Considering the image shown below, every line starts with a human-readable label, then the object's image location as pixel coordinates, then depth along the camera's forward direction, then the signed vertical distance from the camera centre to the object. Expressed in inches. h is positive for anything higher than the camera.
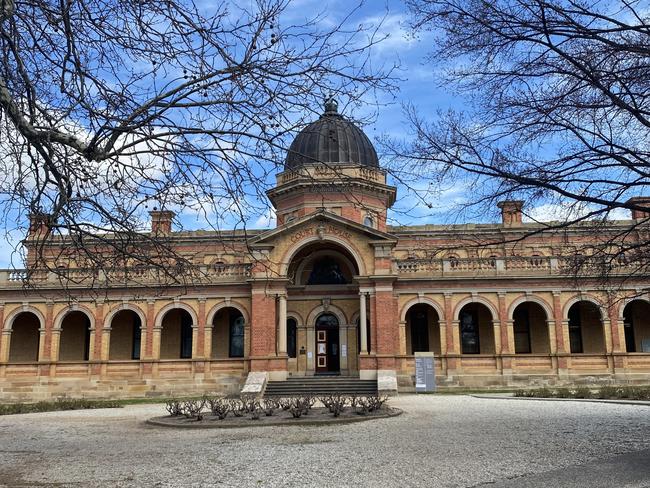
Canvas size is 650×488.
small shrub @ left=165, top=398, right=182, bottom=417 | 705.0 -67.8
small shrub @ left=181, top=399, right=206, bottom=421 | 652.7 -67.4
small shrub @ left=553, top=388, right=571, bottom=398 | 936.3 -75.2
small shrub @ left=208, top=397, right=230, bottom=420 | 651.2 -63.9
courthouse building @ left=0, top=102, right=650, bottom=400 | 1212.5 +55.9
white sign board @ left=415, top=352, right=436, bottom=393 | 1119.6 -44.4
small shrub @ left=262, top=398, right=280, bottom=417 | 679.7 -67.1
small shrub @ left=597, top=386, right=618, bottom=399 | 898.1 -71.4
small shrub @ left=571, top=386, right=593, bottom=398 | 931.3 -74.3
